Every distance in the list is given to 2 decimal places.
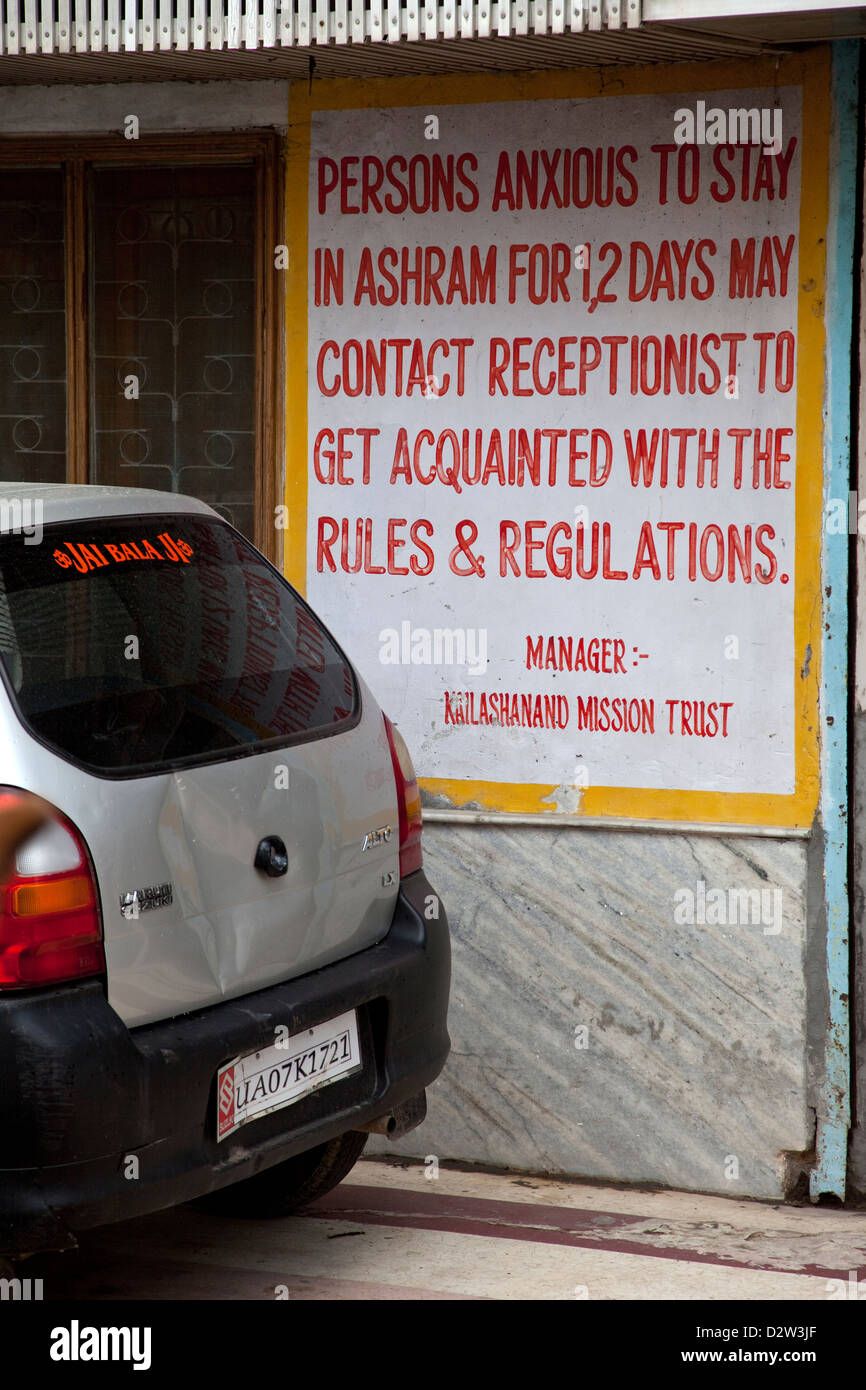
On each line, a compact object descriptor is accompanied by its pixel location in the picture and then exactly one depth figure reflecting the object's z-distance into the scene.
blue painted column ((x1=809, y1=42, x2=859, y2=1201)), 4.71
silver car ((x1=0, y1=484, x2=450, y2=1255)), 3.09
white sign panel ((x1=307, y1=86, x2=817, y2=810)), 4.86
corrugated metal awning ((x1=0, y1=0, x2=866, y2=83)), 4.39
